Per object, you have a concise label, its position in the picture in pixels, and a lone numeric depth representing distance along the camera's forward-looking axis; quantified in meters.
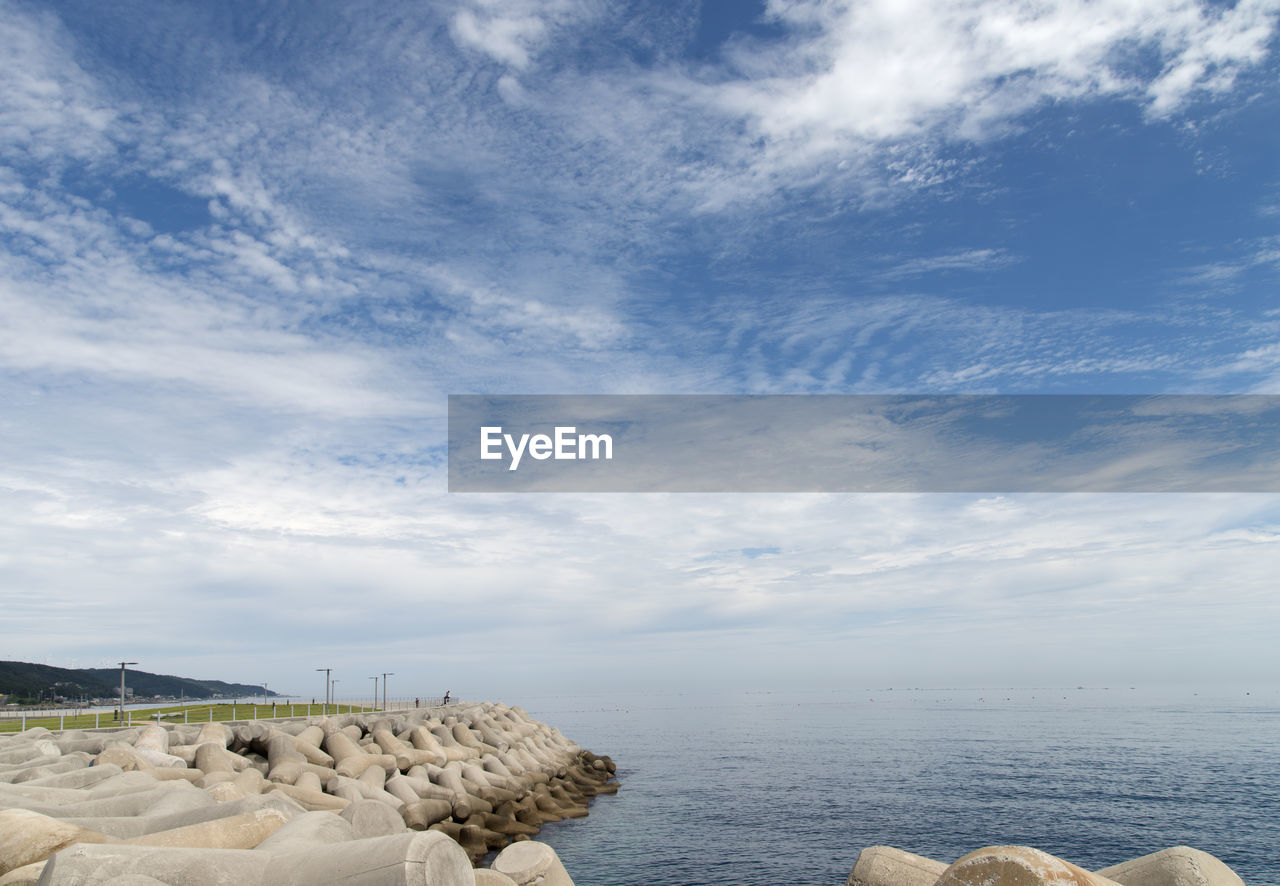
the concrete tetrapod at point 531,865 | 10.21
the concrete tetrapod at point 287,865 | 6.75
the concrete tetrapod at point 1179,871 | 8.36
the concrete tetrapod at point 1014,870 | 6.19
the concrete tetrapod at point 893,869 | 9.25
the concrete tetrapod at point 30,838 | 8.06
